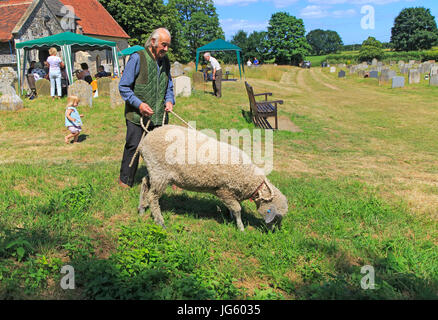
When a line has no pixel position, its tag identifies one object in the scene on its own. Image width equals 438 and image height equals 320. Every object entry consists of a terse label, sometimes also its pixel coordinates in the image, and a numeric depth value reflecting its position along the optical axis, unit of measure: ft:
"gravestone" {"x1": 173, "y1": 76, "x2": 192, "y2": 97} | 46.76
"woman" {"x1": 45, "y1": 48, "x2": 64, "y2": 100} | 42.01
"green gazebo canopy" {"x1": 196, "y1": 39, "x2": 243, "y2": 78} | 74.99
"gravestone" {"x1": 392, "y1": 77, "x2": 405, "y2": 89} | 74.13
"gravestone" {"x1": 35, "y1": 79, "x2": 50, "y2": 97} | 44.42
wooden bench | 34.76
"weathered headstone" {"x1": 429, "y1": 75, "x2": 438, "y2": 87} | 72.28
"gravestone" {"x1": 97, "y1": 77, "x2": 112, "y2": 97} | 45.29
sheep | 13.16
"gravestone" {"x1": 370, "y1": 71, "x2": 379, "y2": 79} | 97.91
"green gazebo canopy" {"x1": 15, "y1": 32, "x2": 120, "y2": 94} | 48.93
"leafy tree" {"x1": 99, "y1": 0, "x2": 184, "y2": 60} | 122.42
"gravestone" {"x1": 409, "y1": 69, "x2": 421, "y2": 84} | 78.28
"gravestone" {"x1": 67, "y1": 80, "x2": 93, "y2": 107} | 37.86
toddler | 27.22
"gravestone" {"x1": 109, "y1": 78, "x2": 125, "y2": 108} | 38.09
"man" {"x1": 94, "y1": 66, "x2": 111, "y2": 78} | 54.39
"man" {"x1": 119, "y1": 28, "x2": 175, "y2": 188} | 14.38
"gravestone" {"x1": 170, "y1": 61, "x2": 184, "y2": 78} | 76.01
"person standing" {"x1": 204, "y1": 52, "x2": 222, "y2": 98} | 50.62
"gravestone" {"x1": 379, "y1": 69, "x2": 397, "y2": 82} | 81.00
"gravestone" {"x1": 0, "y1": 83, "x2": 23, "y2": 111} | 36.52
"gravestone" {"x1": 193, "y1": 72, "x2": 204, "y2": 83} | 62.23
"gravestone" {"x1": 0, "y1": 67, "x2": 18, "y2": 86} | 50.27
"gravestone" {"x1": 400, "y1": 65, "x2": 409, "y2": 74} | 105.50
